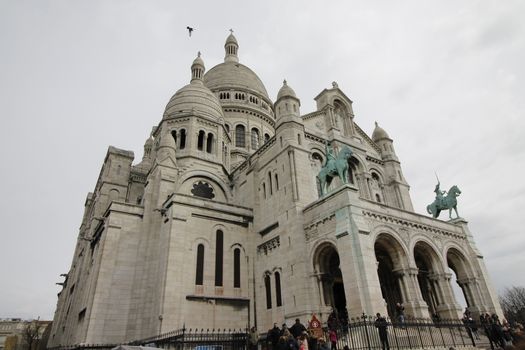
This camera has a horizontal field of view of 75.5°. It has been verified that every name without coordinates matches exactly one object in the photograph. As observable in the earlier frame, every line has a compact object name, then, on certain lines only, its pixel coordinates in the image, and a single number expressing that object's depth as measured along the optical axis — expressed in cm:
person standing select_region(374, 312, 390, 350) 1297
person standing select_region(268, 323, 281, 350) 1333
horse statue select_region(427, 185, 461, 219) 2431
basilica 1908
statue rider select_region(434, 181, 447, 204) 2500
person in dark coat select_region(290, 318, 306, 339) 1372
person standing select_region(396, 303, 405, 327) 1557
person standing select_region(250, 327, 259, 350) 1458
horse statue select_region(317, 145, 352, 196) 2040
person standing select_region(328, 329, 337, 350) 1323
